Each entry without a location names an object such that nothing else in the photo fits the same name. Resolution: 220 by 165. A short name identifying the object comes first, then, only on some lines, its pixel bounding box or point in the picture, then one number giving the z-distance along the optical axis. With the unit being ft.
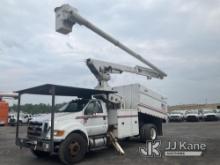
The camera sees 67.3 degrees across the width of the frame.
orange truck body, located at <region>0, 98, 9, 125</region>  55.82
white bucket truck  18.46
